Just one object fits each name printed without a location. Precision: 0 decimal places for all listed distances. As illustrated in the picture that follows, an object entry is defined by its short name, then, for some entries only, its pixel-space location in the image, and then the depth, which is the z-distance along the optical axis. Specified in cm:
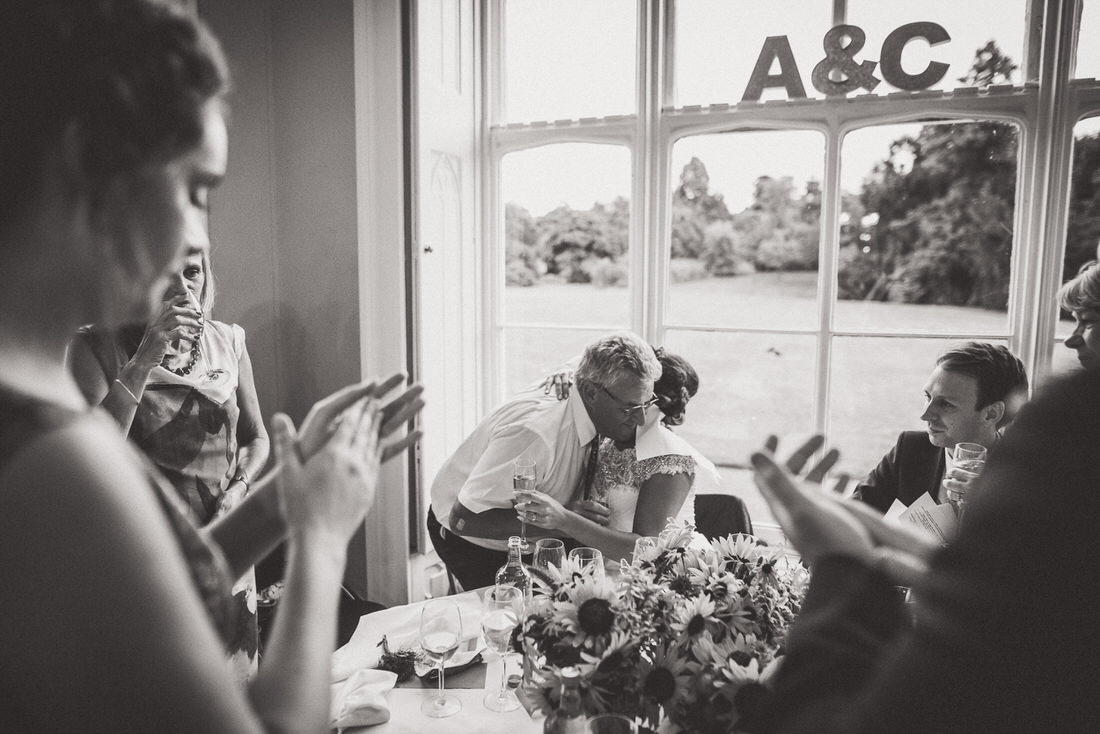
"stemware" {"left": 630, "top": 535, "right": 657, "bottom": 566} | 124
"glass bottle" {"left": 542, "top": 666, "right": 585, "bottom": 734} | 103
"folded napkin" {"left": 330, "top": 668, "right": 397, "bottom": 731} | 128
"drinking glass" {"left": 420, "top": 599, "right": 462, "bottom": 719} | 131
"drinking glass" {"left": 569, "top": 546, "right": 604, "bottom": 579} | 136
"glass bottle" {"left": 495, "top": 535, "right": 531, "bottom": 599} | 158
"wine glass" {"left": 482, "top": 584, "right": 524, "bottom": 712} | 135
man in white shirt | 218
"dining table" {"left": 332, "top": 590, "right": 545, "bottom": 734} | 129
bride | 200
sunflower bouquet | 101
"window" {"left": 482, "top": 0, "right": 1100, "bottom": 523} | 308
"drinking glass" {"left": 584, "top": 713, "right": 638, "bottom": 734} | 96
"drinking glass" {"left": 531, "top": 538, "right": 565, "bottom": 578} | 147
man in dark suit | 203
